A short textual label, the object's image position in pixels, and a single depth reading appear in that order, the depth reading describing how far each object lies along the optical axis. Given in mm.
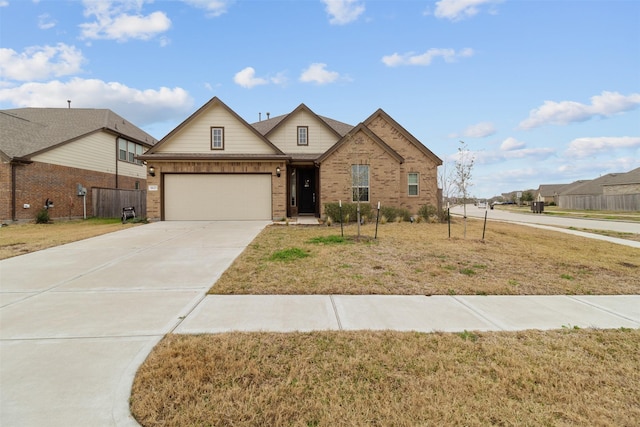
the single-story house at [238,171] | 15961
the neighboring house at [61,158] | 15508
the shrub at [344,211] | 15125
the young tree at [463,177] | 11125
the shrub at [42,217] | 16016
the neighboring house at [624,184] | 39844
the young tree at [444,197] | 15624
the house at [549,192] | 68856
